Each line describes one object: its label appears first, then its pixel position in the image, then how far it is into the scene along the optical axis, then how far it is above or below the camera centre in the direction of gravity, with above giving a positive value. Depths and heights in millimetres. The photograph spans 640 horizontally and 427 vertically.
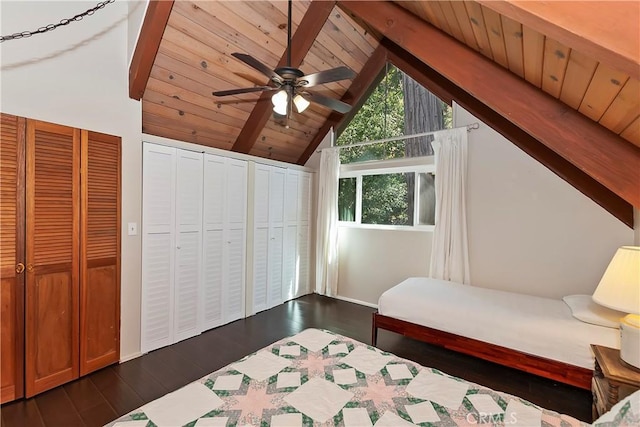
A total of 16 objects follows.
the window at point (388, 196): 3947 +220
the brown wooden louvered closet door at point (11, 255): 1981 -365
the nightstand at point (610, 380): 1560 -886
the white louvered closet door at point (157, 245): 2820 -389
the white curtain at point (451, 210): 3479 +30
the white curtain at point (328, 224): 4555 -224
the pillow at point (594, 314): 2078 -726
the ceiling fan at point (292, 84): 2029 +923
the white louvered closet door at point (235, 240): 3570 -401
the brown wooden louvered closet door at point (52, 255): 2109 -390
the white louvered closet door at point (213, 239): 3346 -377
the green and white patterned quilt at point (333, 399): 1172 -837
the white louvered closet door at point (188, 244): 3090 -411
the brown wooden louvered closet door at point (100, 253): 2381 -411
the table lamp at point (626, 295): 1609 -445
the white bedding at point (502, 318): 2068 -844
